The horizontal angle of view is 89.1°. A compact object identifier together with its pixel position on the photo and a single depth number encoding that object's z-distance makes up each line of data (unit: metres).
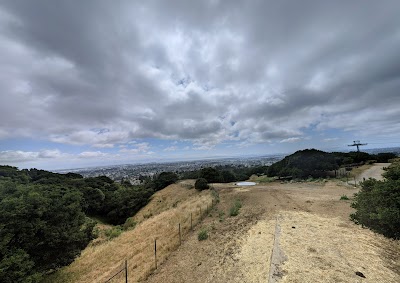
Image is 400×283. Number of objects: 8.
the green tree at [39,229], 9.54
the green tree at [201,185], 33.84
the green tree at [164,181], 48.78
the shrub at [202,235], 12.05
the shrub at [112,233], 22.02
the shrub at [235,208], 16.44
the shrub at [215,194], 23.84
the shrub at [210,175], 42.91
